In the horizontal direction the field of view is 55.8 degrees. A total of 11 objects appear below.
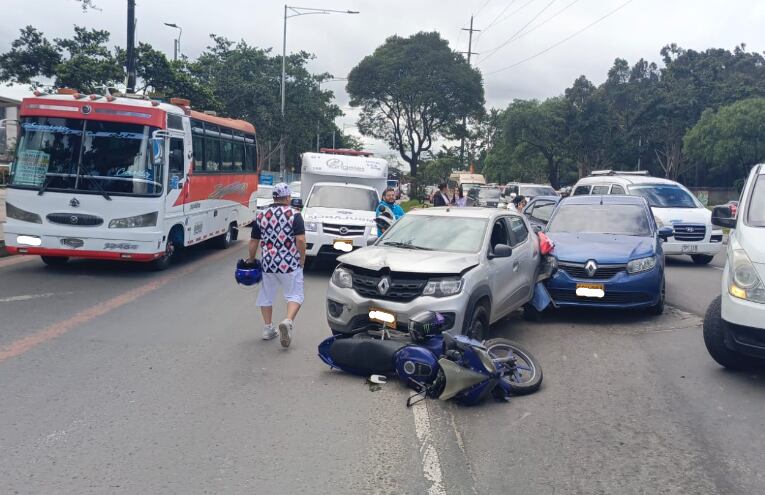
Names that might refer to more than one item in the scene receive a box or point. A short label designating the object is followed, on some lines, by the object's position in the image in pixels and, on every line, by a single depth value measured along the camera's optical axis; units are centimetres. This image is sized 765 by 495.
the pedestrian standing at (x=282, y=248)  796
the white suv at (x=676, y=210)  1562
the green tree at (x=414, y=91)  4803
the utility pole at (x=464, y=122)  5006
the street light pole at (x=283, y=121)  3999
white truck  1351
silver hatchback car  699
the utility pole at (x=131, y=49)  1935
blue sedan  944
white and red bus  1200
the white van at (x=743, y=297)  627
